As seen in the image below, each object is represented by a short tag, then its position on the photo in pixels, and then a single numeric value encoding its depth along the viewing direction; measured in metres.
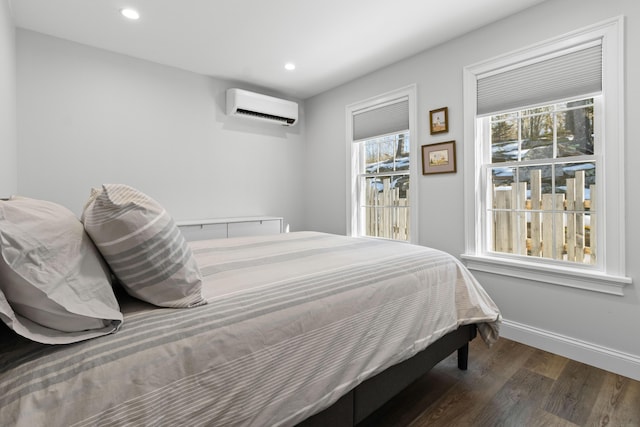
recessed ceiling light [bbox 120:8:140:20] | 2.47
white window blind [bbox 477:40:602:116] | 2.20
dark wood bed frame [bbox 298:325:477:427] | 1.21
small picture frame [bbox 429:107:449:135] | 2.98
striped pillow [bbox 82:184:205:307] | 0.94
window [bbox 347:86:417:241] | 3.42
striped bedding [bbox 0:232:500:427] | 0.71
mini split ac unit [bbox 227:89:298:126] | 3.78
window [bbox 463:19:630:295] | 2.11
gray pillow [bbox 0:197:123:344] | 0.70
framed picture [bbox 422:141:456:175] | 2.94
